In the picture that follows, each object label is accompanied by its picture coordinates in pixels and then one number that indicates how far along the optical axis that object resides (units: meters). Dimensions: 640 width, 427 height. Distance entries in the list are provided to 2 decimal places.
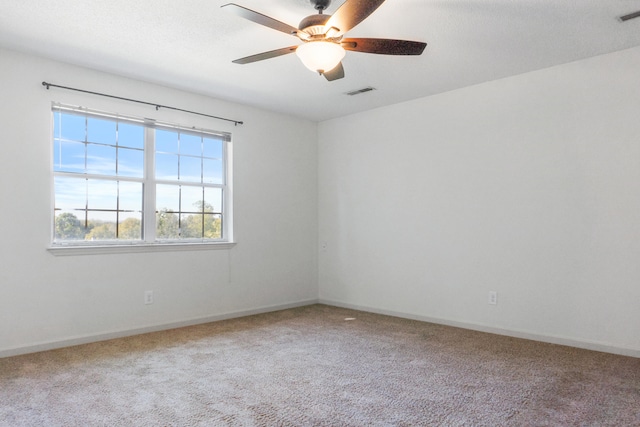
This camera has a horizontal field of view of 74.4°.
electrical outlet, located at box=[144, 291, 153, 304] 4.08
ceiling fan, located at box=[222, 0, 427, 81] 2.21
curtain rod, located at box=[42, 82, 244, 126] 3.53
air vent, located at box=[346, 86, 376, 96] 4.35
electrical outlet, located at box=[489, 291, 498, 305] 4.05
